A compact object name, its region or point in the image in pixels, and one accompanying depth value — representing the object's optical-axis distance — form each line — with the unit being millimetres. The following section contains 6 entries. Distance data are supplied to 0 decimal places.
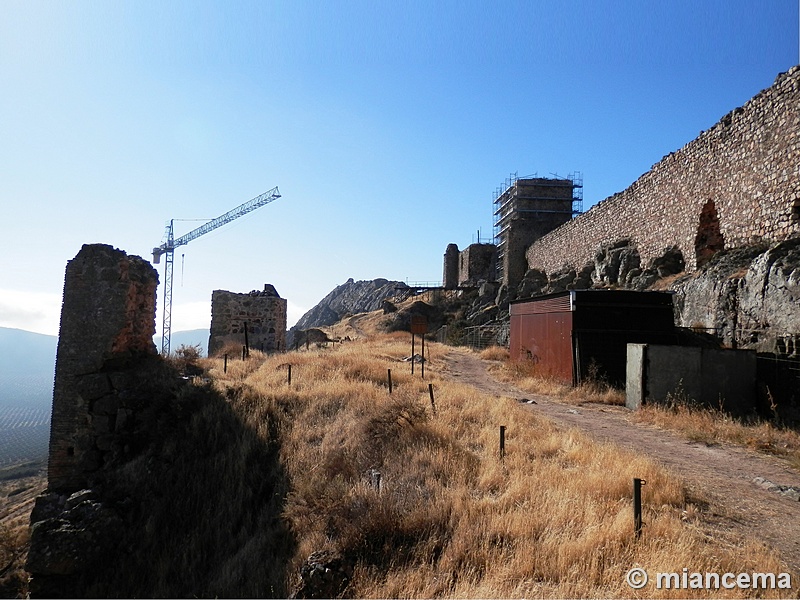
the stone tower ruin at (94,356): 8828
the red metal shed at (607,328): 12961
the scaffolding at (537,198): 41344
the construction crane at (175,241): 72875
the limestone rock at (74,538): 5512
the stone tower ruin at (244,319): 19703
